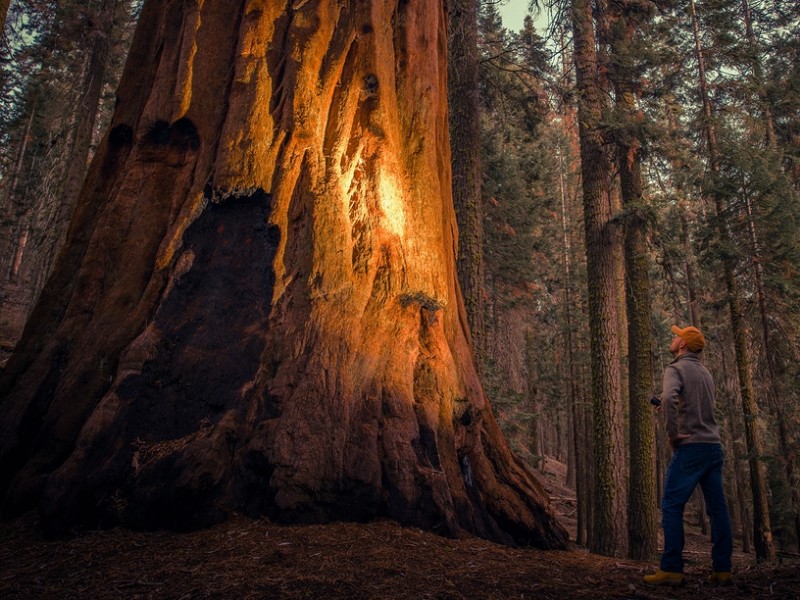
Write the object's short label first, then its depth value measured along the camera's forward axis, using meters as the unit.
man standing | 4.02
